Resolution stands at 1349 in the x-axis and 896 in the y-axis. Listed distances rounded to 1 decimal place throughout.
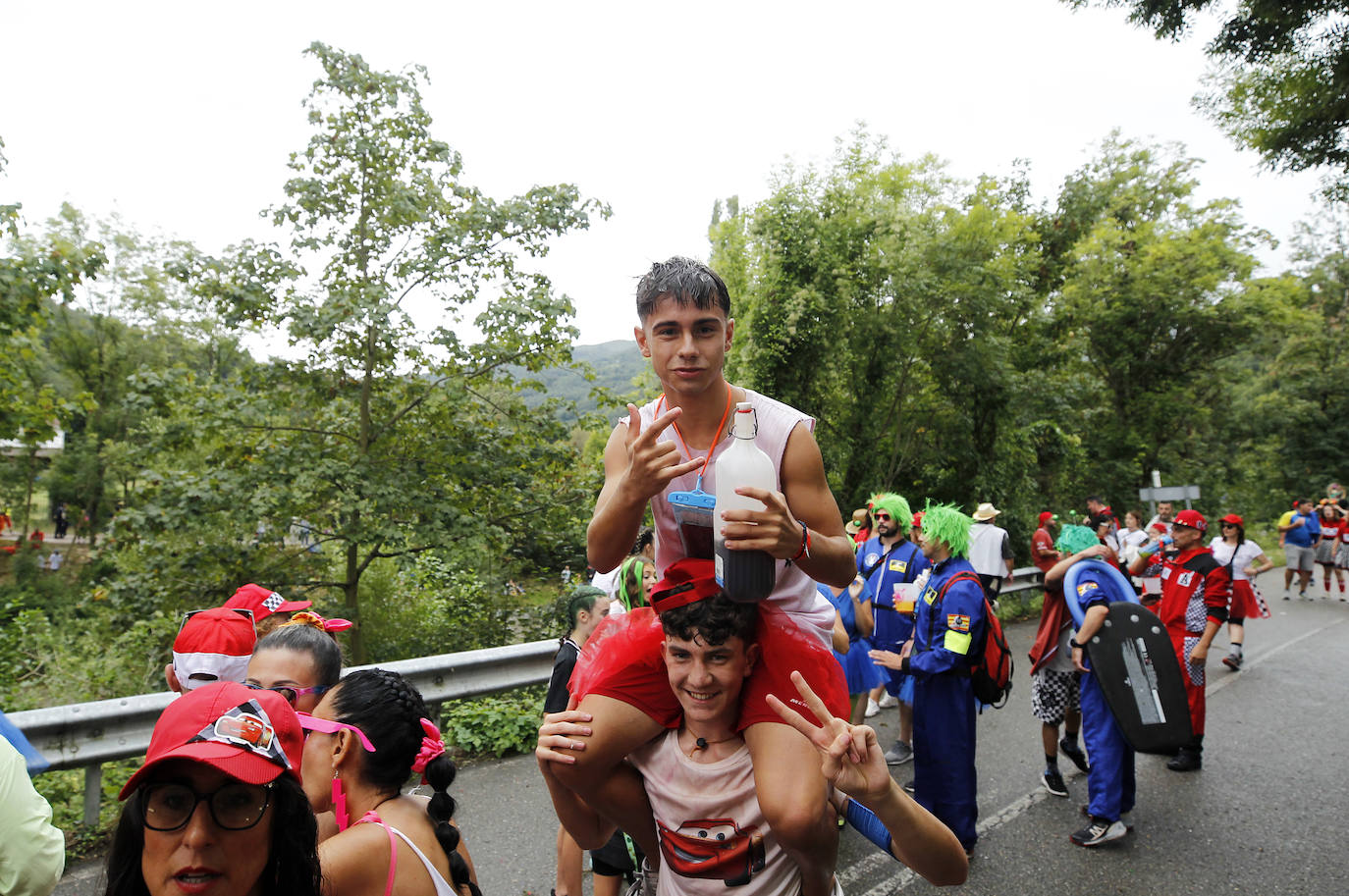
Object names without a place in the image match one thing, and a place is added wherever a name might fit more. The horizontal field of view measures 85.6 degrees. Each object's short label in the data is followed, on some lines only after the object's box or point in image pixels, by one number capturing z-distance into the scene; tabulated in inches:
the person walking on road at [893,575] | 232.7
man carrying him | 78.1
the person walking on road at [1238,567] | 351.6
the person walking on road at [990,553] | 311.3
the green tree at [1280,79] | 184.5
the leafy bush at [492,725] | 223.5
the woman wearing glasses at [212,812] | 55.9
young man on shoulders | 72.7
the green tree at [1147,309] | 866.1
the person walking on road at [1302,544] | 580.7
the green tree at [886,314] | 550.0
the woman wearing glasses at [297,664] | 101.9
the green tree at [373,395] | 273.4
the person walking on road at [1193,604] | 232.5
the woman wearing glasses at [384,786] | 72.2
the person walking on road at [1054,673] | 210.5
